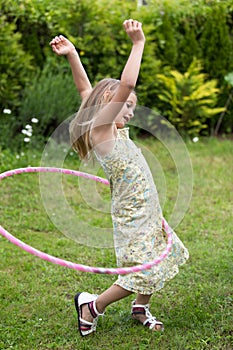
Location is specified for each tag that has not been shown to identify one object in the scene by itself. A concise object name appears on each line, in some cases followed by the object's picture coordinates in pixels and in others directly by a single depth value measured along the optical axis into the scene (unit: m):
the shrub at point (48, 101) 6.95
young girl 3.19
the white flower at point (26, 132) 6.39
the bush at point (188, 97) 7.80
